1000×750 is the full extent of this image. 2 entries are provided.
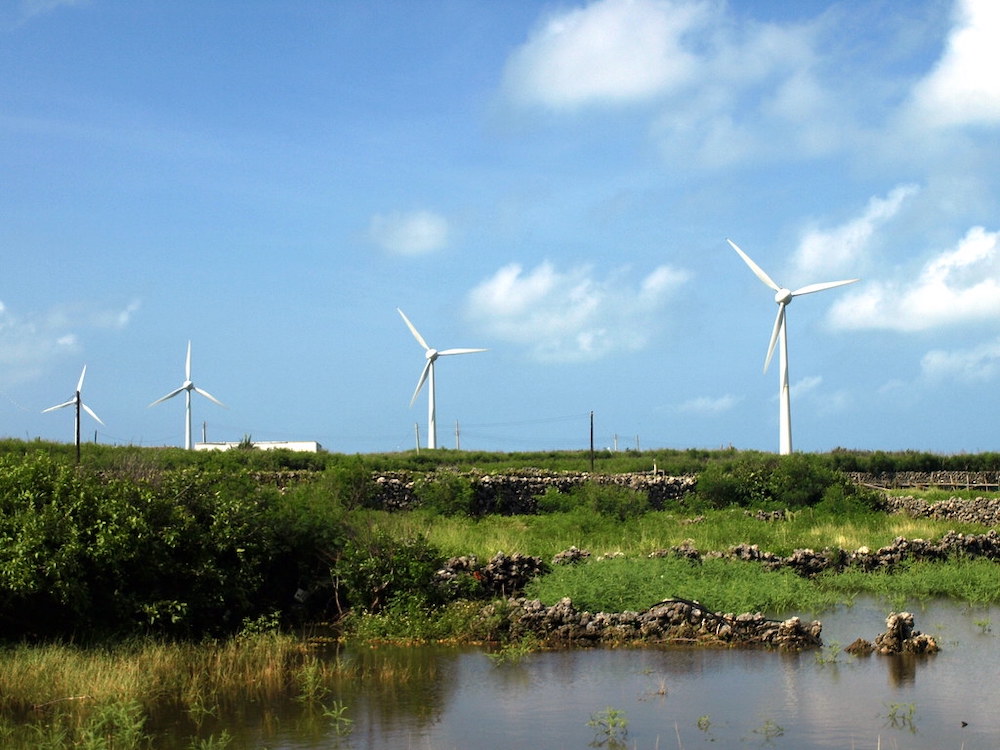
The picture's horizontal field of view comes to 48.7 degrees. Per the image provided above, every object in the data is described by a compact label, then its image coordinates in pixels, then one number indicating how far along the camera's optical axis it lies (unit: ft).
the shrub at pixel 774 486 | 112.98
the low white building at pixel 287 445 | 199.72
